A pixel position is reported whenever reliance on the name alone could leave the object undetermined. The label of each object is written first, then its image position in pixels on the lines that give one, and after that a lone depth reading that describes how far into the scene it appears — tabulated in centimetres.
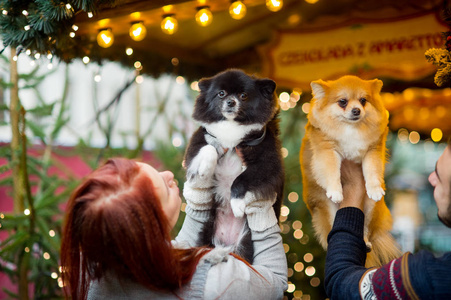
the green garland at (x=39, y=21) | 148
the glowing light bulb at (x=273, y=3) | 189
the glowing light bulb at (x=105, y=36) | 215
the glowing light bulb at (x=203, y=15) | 194
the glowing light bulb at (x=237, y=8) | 191
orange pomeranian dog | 115
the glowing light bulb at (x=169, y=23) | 202
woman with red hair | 100
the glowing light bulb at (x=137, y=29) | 212
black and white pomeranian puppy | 120
